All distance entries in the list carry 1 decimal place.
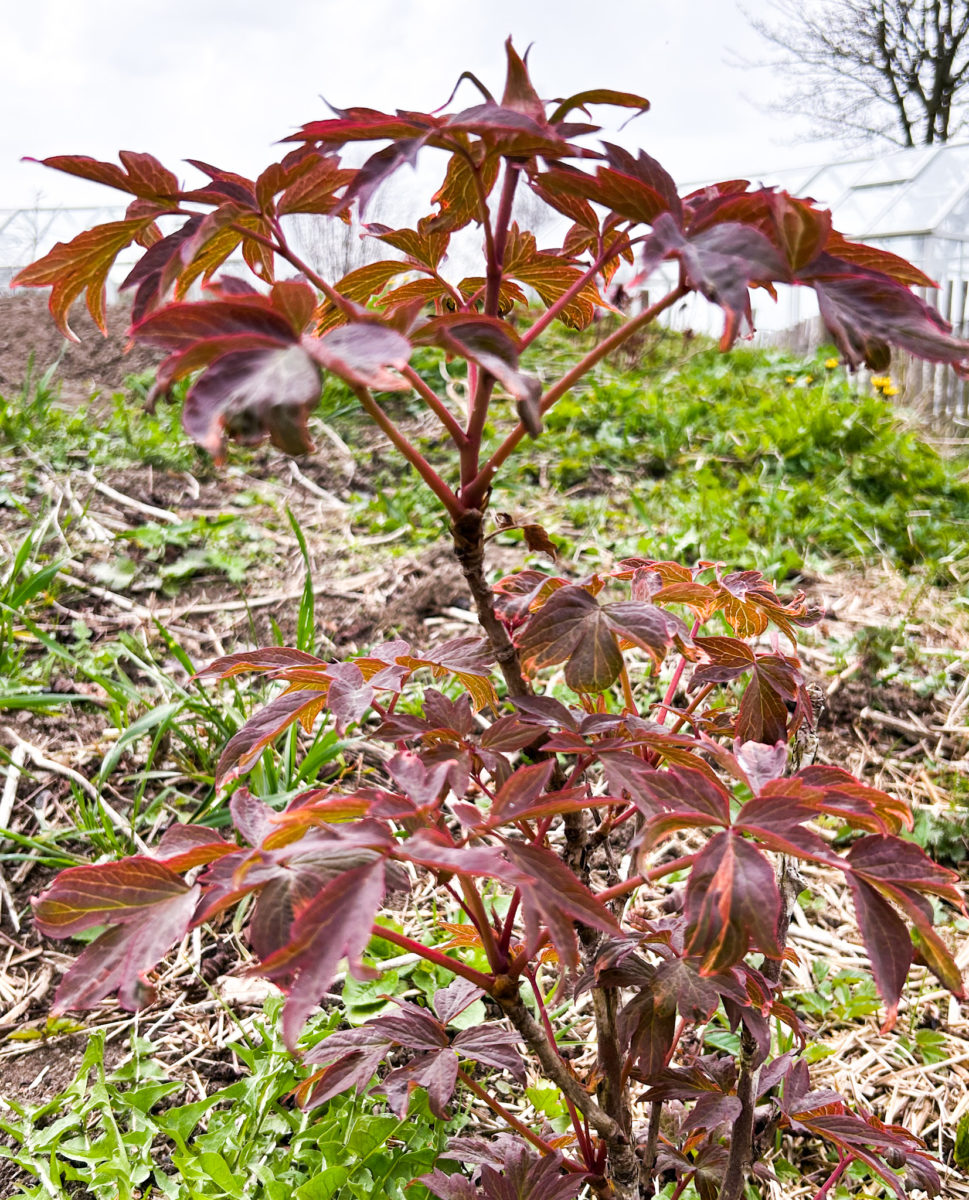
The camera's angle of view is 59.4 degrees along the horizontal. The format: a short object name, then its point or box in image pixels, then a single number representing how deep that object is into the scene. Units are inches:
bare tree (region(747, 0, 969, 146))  637.9
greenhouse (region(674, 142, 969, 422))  262.4
